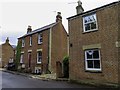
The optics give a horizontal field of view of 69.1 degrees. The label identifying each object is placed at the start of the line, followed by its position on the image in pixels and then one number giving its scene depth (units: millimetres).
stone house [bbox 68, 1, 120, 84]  6525
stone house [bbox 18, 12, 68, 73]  12487
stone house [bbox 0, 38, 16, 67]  23160
